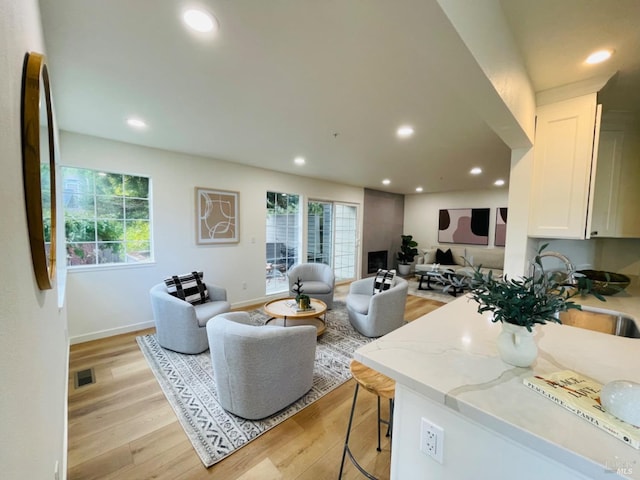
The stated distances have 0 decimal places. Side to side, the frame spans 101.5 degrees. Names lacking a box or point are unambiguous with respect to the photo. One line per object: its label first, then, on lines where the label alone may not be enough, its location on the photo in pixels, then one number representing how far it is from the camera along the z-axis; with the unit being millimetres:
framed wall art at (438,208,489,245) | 6410
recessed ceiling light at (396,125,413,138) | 2623
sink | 1732
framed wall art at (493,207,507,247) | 6092
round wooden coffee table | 2932
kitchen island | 622
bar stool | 1278
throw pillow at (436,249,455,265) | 6508
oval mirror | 708
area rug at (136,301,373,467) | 1730
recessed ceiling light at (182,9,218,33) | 1235
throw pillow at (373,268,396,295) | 3551
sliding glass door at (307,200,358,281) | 5578
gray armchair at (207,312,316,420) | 1807
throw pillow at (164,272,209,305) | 2994
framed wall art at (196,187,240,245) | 3824
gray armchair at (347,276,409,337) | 3131
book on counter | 627
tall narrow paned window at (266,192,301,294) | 4812
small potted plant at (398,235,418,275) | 7215
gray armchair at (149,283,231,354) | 2684
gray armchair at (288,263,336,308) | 4020
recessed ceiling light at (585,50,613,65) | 1536
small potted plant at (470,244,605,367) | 874
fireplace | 6879
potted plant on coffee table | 3073
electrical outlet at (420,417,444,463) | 822
